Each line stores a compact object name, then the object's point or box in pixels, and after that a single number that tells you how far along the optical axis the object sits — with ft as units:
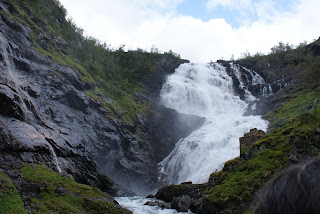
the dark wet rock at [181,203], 51.24
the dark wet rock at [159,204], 55.47
